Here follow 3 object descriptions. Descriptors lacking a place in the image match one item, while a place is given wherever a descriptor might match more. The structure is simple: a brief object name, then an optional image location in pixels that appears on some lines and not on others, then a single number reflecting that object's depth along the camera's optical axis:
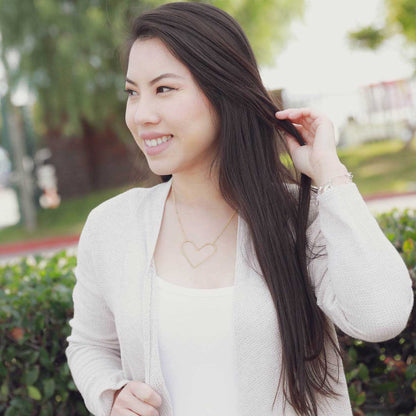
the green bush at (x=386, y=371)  2.28
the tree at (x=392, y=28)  15.12
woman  1.61
